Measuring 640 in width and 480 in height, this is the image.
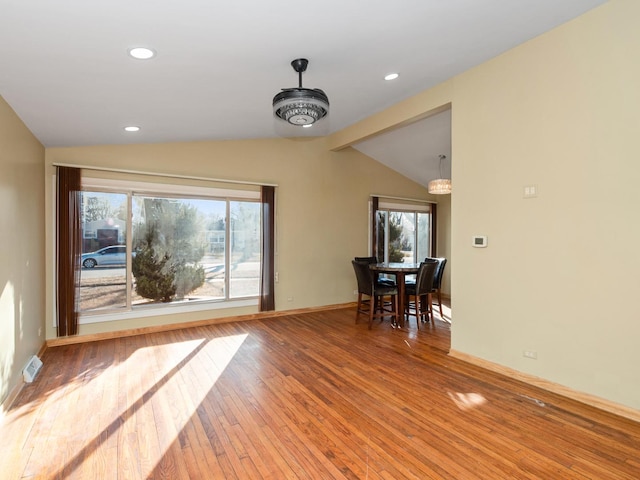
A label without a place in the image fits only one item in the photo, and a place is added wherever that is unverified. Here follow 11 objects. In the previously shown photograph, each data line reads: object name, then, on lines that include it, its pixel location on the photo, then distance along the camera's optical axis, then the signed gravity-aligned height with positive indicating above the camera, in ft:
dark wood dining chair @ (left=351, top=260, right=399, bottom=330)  16.89 -2.74
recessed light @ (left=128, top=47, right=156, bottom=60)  7.33 +4.01
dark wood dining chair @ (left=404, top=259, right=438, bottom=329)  16.72 -2.67
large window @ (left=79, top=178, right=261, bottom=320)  14.93 -0.49
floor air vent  10.40 -4.25
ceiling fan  8.47 +3.32
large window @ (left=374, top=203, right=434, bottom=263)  23.76 +0.29
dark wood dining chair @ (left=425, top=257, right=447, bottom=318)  17.91 -2.19
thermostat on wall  11.82 -0.17
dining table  17.02 -1.84
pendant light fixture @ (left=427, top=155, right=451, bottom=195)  18.39 +2.72
